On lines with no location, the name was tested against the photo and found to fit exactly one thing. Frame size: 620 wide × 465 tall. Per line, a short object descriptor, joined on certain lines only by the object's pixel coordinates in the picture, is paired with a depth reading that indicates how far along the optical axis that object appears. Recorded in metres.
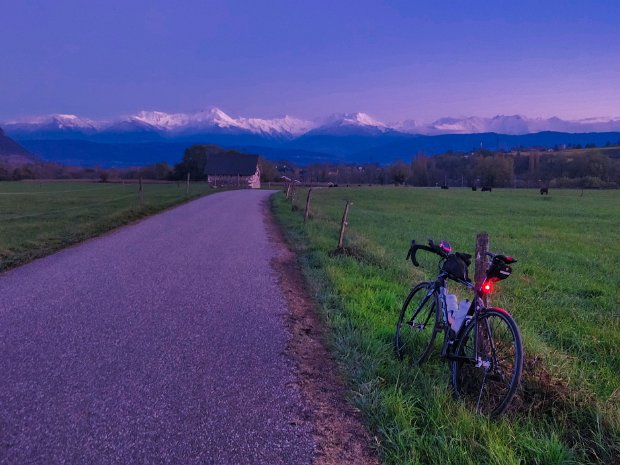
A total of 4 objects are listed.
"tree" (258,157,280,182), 93.44
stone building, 78.88
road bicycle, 3.52
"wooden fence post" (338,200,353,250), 10.75
